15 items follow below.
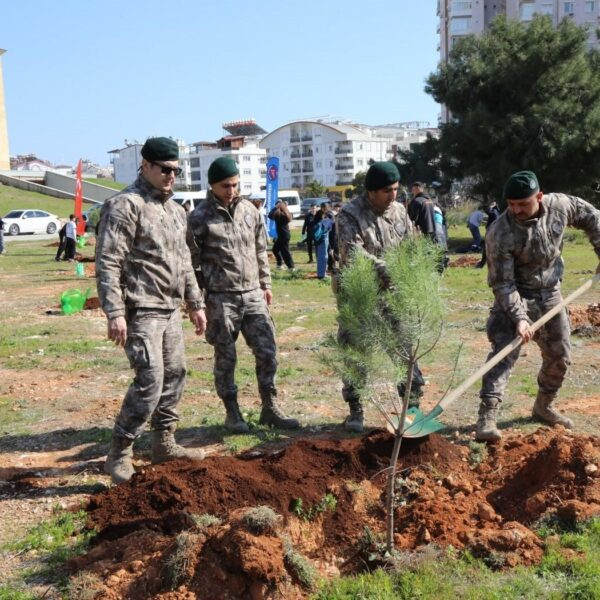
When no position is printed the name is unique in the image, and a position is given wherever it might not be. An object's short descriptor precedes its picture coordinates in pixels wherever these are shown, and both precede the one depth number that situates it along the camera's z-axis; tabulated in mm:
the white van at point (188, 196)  32375
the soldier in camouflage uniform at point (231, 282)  5645
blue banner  22109
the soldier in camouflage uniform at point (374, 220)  5301
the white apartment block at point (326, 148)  107375
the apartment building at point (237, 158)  106938
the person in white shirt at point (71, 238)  22172
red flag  22906
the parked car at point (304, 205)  48194
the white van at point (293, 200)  47156
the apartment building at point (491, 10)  74288
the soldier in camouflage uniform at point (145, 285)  4547
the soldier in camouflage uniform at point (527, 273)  5082
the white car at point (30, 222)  38375
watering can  12555
